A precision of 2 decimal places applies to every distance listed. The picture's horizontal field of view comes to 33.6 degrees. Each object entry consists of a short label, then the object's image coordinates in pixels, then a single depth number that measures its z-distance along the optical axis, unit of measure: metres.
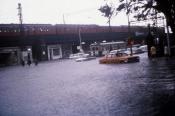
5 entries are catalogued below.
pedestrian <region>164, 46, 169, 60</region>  35.32
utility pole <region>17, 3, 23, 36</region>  56.08
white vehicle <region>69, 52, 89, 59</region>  57.88
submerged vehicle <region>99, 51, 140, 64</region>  32.53
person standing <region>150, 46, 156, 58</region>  33.43
